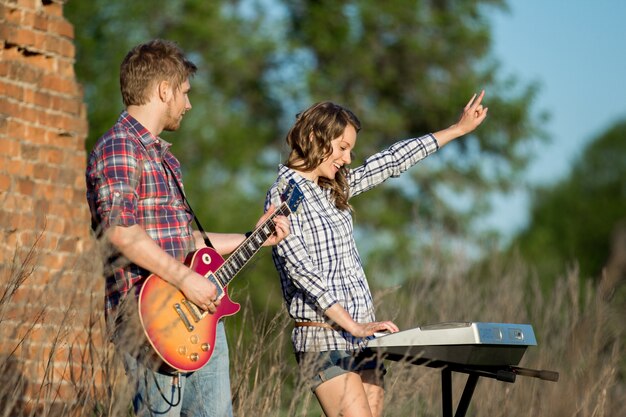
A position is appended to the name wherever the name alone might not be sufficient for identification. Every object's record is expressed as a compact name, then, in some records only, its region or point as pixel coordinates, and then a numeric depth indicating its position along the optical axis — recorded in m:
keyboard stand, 6.89
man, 6.33
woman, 7.39
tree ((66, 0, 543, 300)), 32.04
